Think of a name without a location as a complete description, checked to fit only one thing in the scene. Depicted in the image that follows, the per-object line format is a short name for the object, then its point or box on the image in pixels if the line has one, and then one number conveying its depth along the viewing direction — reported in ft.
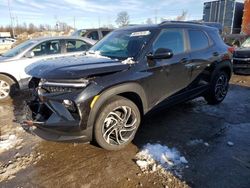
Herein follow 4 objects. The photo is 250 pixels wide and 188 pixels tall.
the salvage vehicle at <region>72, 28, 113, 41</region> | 30.21
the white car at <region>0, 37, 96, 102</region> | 16.03
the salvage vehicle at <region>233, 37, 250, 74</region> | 22.50
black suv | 7.94
